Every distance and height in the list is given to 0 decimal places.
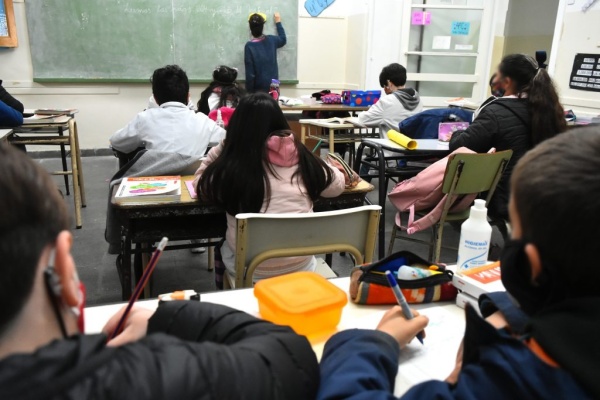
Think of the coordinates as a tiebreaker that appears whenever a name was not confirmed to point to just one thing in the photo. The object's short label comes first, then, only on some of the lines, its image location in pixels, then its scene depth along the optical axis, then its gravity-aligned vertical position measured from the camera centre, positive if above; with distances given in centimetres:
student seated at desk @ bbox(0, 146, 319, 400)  47 -30
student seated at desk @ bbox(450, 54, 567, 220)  256 -29
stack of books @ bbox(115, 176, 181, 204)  186 -54
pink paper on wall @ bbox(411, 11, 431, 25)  583 +47
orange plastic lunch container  94 -47
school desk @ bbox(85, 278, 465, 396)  85 -53
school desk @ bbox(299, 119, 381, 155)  425 -74
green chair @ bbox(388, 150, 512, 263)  236 -57
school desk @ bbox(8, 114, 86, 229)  339 -63
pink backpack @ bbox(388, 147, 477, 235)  252 -71
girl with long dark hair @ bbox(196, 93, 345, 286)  178 -43
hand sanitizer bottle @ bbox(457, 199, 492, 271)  117 -43
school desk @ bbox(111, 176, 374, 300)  188 -68
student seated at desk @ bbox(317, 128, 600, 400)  55 -28
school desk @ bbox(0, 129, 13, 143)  290 -52
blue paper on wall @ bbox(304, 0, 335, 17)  644 +63
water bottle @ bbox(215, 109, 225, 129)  335 -46
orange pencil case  107 -48
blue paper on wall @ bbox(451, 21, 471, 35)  591 +37
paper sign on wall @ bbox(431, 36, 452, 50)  600 +19
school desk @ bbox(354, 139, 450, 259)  294 -61
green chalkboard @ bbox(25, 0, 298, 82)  557 +16
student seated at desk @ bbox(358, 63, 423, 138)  409 -43
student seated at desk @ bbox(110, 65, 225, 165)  262 -40
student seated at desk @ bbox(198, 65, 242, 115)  398 -32
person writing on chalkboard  592 -2
